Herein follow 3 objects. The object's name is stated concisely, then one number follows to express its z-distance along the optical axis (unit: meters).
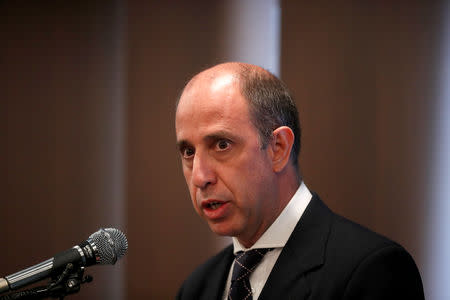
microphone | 2.71
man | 2.79
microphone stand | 2.70
